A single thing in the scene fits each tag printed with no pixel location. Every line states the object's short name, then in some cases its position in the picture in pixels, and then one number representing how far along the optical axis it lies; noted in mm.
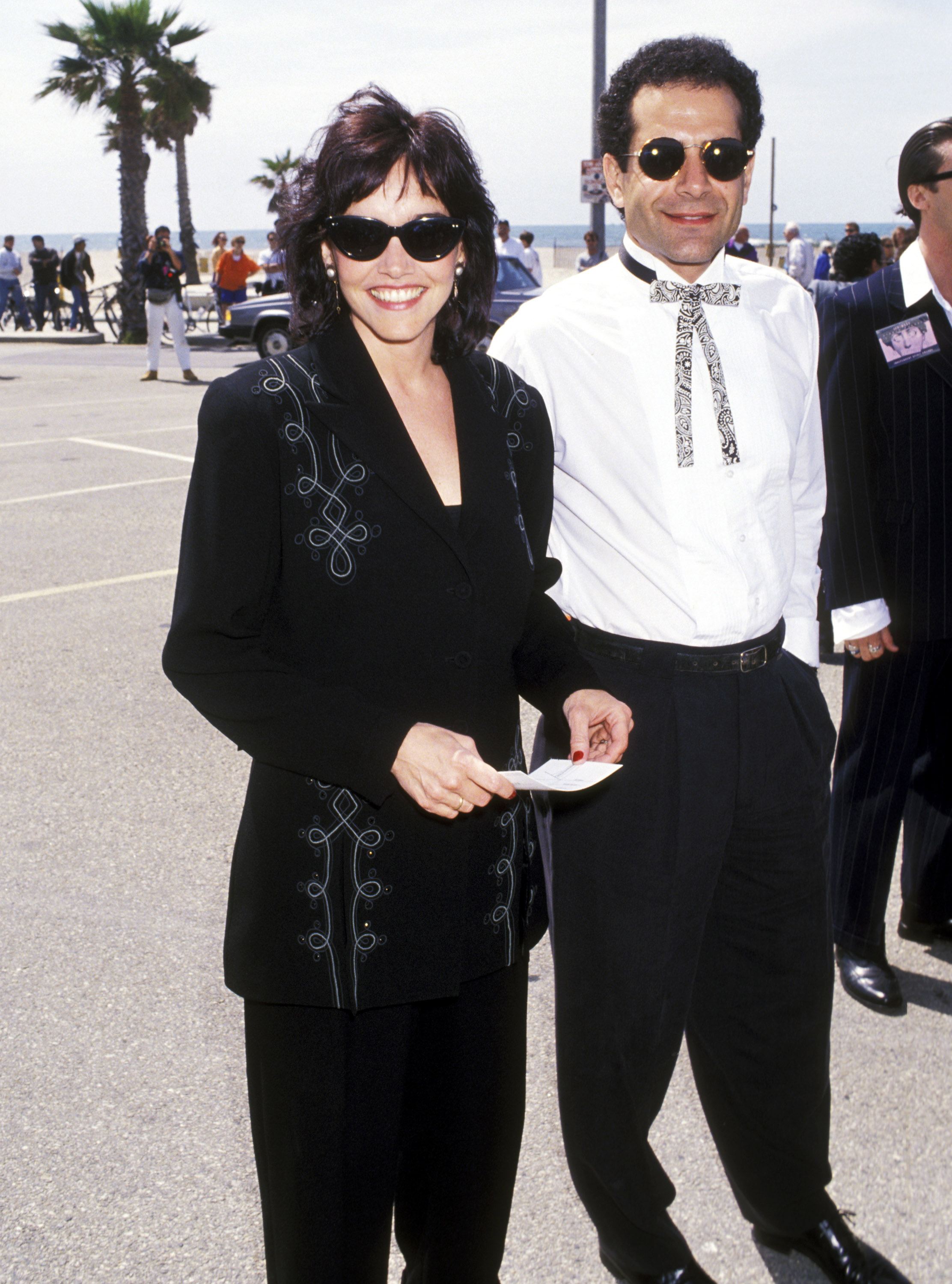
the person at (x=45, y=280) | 26719
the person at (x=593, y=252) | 17406
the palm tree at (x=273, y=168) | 50156
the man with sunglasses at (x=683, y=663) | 2188
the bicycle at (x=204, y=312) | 26375
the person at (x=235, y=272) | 22219
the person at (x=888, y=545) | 2922
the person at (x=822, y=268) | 22000
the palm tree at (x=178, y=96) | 29391
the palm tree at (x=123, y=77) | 27812
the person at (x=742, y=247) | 16234
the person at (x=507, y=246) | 19047
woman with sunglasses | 1758
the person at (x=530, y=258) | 20156
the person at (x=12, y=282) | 26922
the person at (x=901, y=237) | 14609
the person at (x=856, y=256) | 7551
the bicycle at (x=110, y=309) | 26344
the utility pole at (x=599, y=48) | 14977
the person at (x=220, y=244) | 26978
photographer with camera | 15688
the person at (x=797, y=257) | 20984
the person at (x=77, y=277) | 25641
